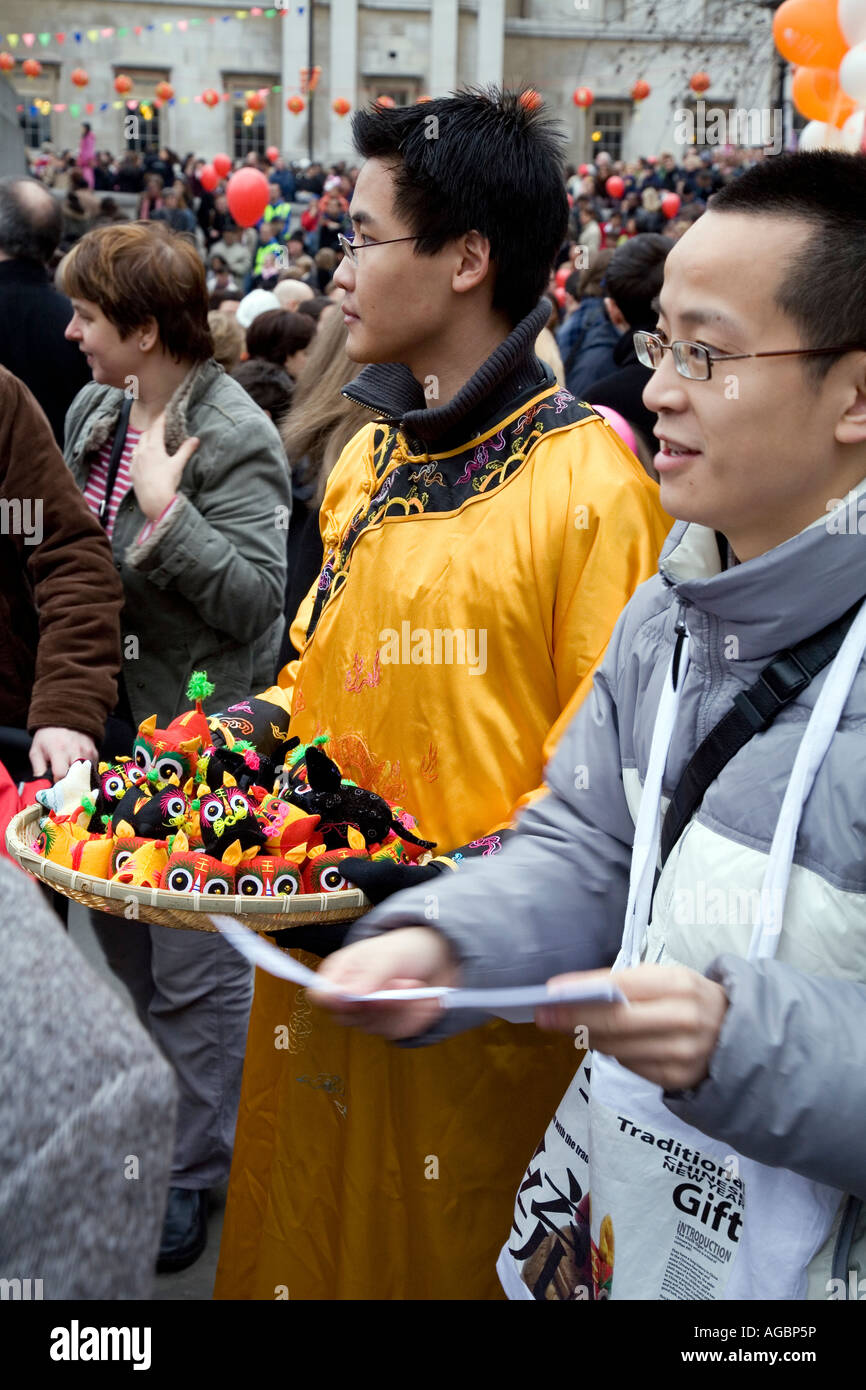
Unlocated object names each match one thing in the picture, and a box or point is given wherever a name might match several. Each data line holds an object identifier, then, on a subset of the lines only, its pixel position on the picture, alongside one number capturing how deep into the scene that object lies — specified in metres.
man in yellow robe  2.03
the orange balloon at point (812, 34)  6.43
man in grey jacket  1.19
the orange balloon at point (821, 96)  6.30
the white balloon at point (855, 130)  5.64
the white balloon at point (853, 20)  5.99
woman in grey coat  3.14
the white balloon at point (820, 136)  6.28
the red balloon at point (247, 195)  13.80
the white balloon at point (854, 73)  5.91
